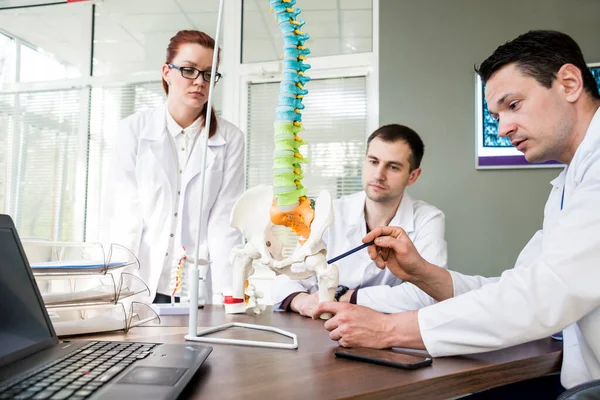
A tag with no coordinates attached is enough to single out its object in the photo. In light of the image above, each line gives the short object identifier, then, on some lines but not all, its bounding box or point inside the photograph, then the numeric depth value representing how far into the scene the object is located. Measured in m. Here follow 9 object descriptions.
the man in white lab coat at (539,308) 0.85
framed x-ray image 3.17
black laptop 0.55
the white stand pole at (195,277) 0.96
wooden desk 0.64
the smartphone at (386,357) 0.76
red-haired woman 1.91
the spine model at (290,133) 1.12
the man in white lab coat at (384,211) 1.88
